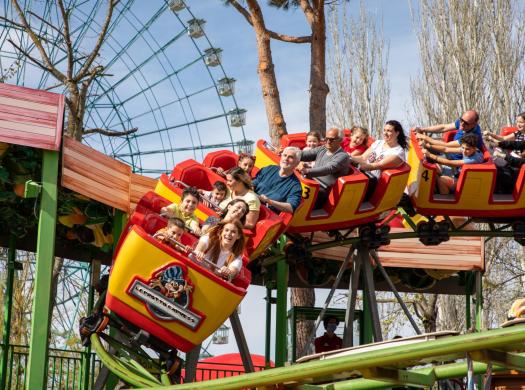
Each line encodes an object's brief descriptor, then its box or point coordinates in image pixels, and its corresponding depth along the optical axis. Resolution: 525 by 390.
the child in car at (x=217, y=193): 8.23
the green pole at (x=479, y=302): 12.27
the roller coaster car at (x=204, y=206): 7.67
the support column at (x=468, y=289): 13.20
